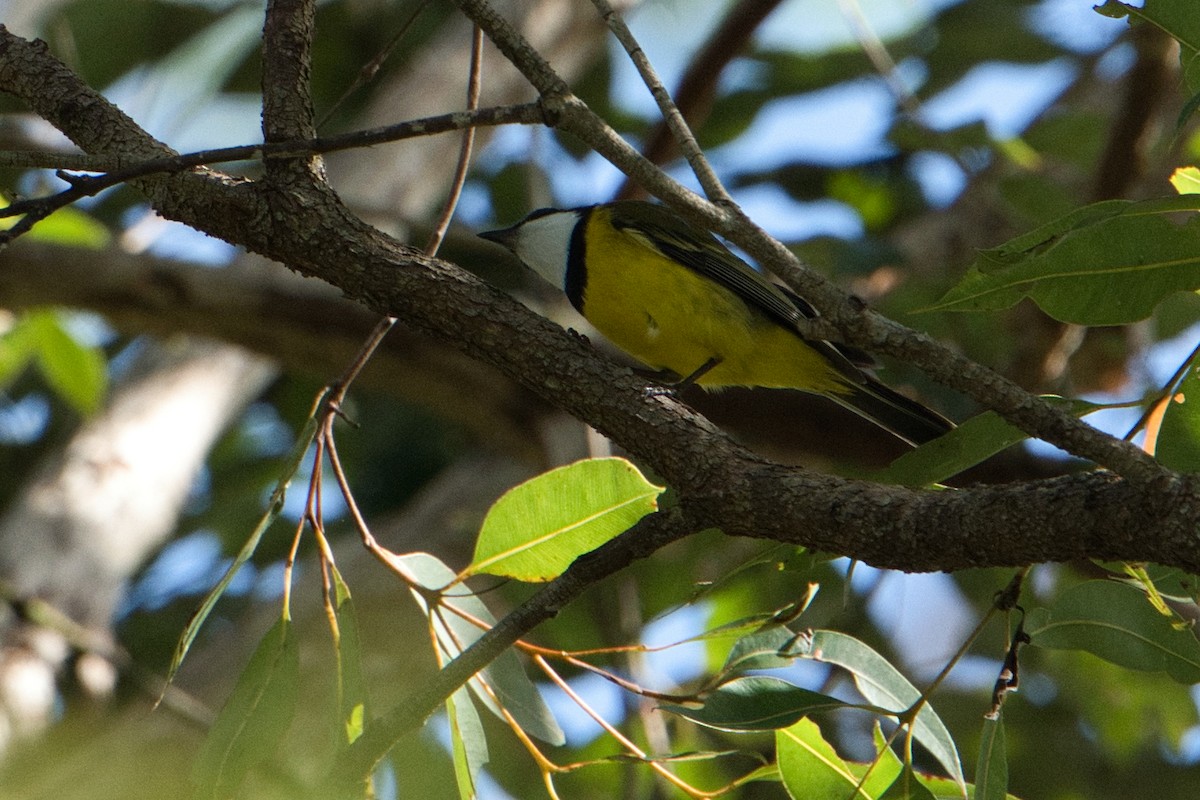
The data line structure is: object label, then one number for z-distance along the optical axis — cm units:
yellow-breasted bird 706
